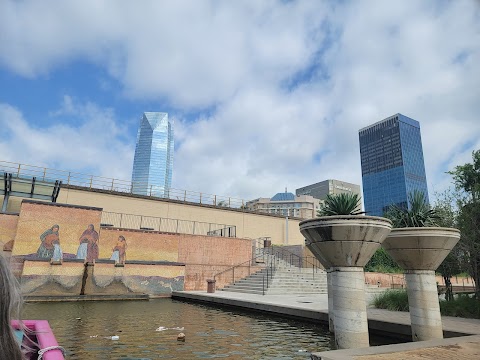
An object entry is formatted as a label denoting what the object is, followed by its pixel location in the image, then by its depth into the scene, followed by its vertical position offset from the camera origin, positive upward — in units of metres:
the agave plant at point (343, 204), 7.99 +1.64
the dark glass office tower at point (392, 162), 141.00 +49.17
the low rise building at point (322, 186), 171.62 +45.23
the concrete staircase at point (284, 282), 21.45 -0.58
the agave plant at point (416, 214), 9.34 +1.70
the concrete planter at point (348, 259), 6.96 +0.33
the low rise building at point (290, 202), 128.88 +26.79
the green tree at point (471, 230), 12.86 +1.80
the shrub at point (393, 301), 13.22 -0.98
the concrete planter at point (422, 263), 8.19 +0.33
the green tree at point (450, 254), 13.95 +0.92
